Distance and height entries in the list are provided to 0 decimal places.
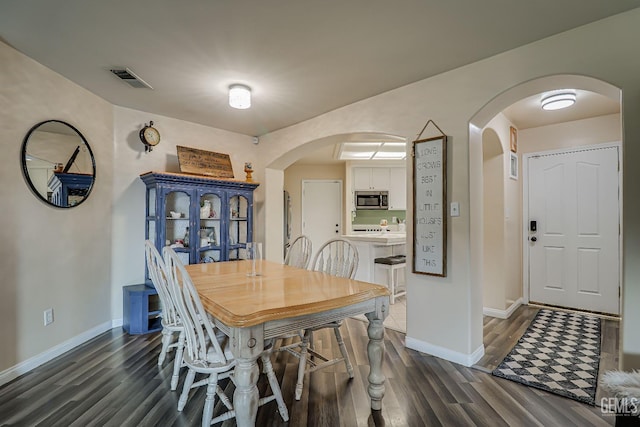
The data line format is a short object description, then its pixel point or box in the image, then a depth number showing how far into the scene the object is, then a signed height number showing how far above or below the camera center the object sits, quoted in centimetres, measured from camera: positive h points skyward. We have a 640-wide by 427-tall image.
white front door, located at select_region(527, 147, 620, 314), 363 -17
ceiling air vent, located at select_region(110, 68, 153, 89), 256 +120
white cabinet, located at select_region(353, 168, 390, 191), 626 +77
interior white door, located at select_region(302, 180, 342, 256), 668 +13
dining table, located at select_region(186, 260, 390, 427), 131 -46
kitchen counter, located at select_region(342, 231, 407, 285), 430 -53
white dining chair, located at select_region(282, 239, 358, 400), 203 -47
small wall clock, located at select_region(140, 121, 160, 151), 347 +90
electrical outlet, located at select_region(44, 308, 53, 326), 254 -86
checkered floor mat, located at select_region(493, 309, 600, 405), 210 -117
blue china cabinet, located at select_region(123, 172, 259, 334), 320 -9
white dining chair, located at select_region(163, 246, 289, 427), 144 -71
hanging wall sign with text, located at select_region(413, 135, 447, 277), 258 +8
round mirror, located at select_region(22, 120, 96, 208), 245 +45
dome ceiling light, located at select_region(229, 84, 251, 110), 279 +109
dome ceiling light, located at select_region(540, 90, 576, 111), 299 +116
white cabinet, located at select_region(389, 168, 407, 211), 620 +50
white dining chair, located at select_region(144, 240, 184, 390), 194 -64
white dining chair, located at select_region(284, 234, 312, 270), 284 -37
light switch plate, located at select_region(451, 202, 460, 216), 252 +5
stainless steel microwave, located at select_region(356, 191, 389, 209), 620 +31
